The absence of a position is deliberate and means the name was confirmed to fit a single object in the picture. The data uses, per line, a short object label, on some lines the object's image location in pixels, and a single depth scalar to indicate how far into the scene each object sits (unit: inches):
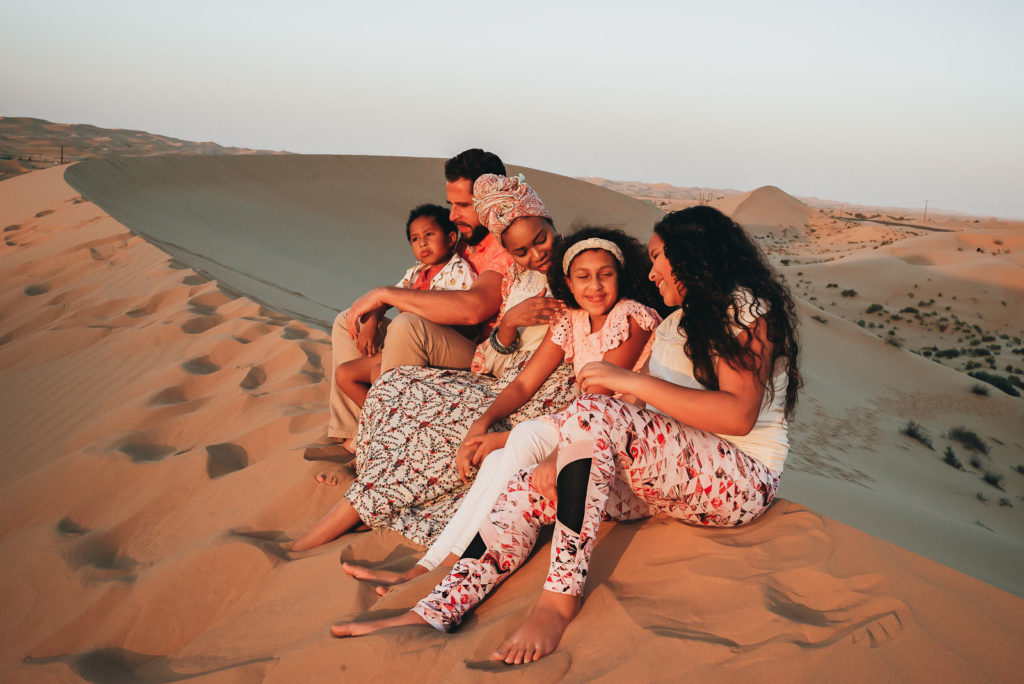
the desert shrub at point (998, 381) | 564.2
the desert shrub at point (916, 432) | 421.3
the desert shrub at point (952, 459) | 383.9
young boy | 162.7
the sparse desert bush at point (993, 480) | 363.7
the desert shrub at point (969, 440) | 427.8
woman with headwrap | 133.1
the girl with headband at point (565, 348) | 117.1
